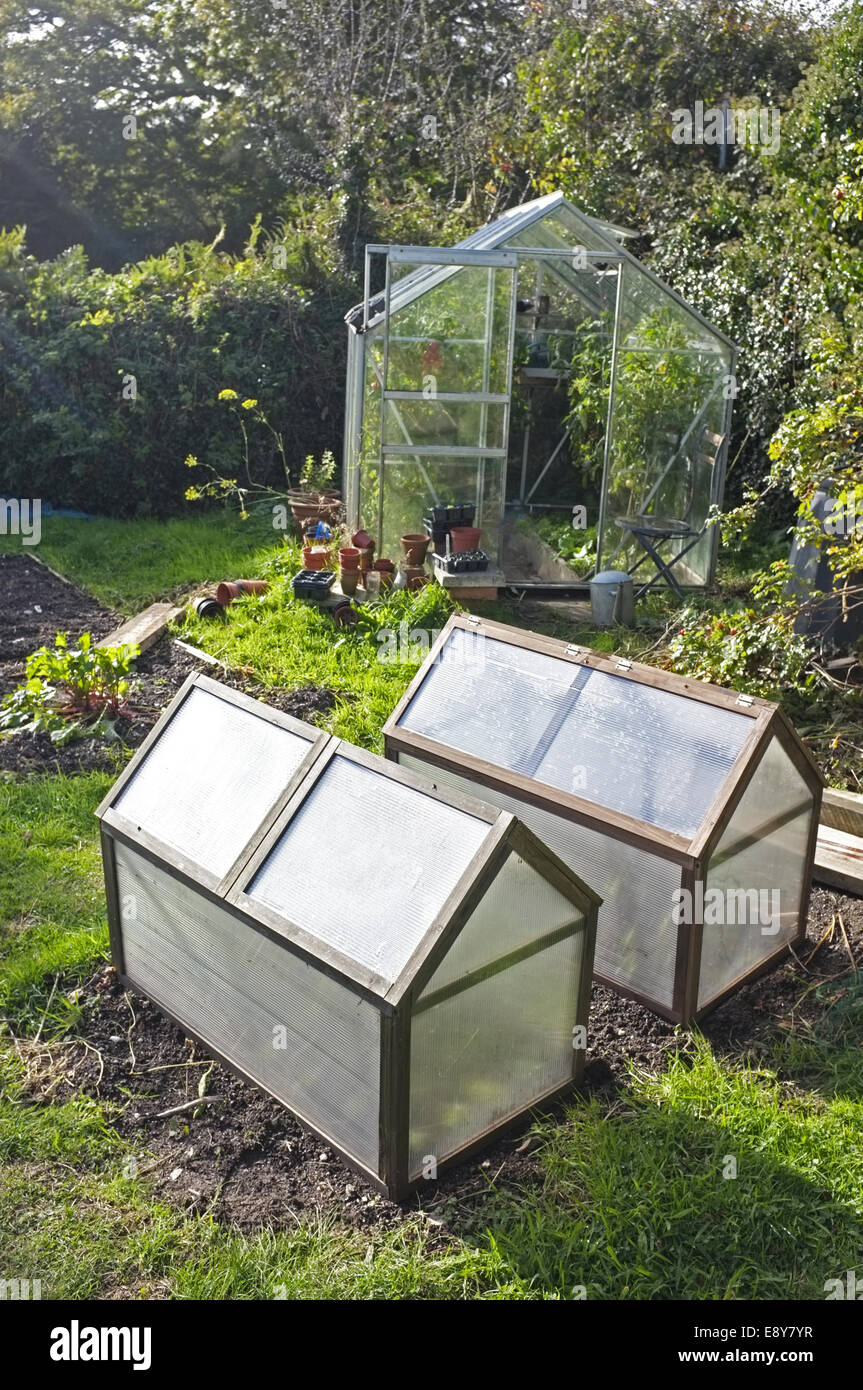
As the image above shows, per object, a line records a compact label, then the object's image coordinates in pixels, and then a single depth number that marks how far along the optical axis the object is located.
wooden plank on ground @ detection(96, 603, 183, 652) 8.01
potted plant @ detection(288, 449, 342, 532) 10.15
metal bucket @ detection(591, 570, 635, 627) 8.31
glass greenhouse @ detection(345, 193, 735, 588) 8.54
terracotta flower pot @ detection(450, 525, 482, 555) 8.59
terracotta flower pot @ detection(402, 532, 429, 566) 8.71
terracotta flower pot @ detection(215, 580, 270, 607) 8.71
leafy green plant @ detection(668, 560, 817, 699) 6.36
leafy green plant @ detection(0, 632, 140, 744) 6.65
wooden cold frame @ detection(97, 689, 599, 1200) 3.13
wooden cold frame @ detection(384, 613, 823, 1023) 3.99
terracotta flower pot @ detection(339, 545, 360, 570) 8.53
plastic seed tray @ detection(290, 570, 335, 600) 8.45
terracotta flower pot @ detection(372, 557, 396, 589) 8.61
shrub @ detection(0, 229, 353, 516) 11.80
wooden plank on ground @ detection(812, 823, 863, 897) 5.04
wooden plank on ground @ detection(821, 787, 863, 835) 5.46
